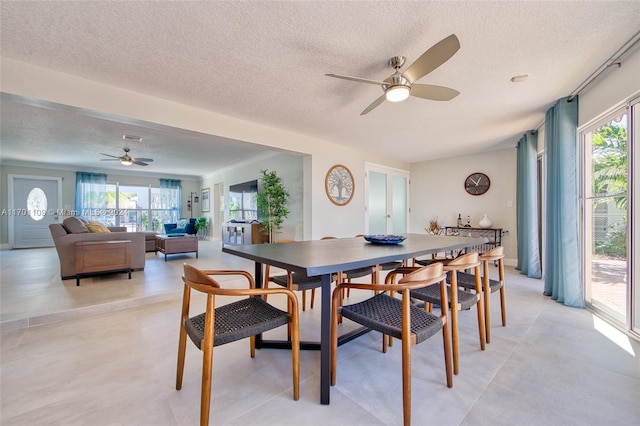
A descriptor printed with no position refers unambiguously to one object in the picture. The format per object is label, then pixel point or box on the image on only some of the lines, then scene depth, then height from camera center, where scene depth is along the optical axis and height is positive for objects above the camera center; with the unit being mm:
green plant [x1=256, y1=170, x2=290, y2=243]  5516 +202
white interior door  5711 +286
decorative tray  2191 -236
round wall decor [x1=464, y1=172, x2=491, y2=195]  5504 +604
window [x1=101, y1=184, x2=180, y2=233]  8523 +215
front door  7040 +135
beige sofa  3656 -385
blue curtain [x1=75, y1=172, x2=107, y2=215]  7840 +619
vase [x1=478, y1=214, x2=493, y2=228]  5285 -222
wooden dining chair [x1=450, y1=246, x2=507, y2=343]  2068 -608
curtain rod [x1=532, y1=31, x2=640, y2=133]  1954 +1264
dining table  1371 -279
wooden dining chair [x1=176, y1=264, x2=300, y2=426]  1179 -583
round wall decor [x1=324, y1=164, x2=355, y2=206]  4816 +522
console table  5219 -465
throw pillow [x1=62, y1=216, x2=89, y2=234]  3850 -185
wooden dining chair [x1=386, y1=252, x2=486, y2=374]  1643 -596
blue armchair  7480 -442
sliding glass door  2301 -54
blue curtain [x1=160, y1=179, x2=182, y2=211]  9344 +729
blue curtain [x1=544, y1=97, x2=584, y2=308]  2848 +42
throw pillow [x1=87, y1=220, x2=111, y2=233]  4332 -240
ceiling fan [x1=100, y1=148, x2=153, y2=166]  5484 +1158
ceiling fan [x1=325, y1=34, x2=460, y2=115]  1616 +1005
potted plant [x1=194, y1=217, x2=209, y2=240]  8750 -449
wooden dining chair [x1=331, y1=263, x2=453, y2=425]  1250 -592
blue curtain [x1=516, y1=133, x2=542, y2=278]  4152 +47
